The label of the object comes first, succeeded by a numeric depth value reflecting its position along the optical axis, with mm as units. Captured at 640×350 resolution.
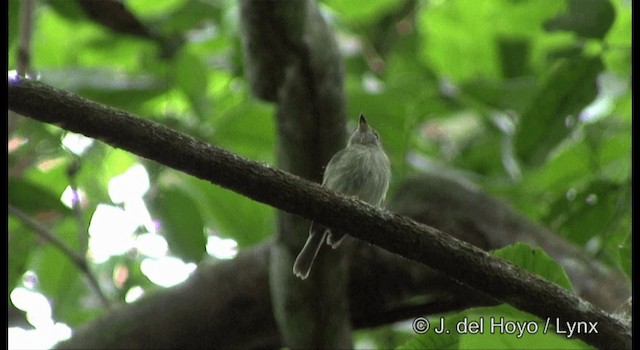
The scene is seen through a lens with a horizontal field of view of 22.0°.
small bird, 4363
